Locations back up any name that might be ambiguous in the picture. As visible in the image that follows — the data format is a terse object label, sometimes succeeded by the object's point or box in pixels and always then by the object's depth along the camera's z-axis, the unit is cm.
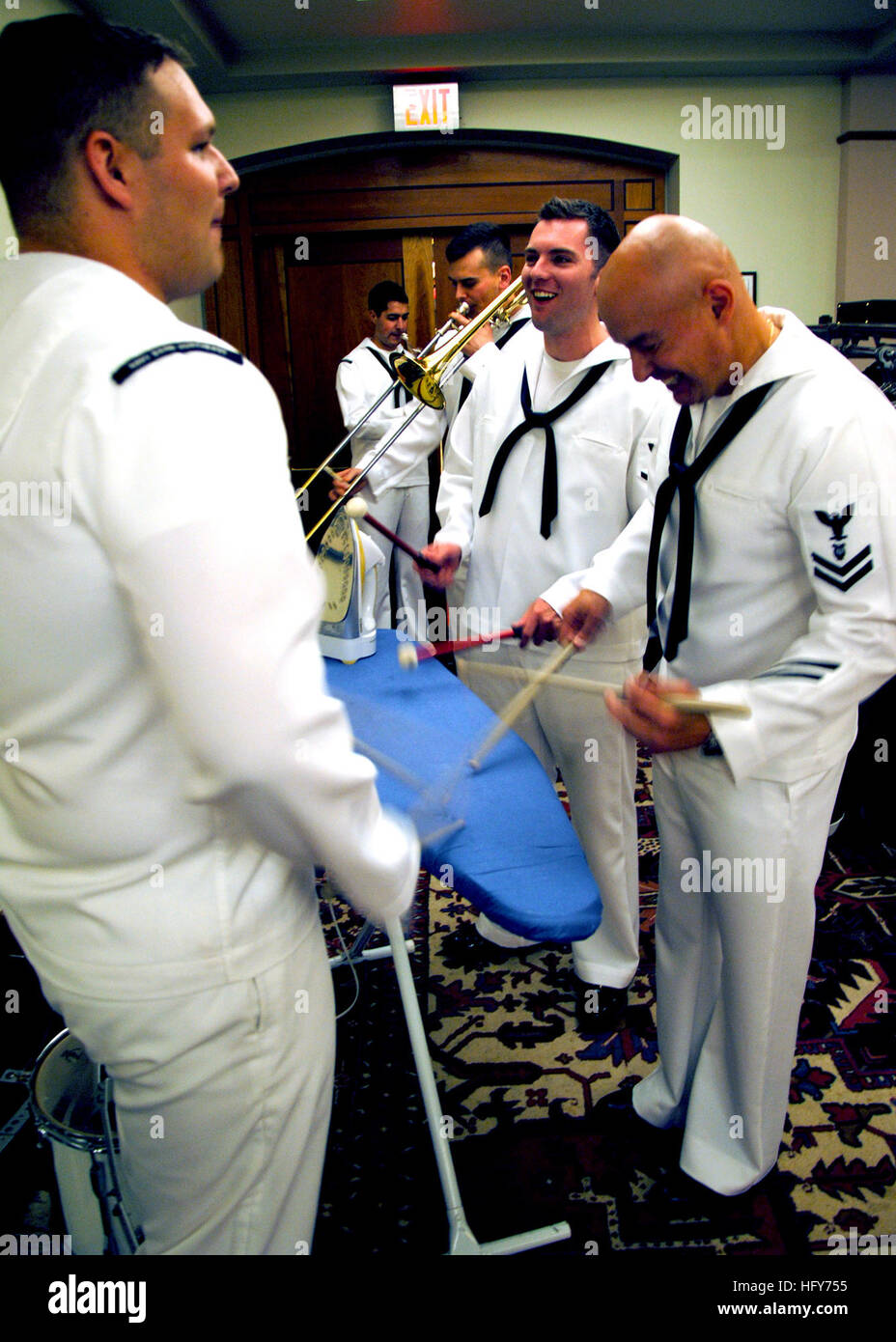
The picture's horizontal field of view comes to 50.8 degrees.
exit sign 528
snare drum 132
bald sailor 146
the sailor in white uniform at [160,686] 77
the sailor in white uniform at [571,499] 229
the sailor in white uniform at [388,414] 482
